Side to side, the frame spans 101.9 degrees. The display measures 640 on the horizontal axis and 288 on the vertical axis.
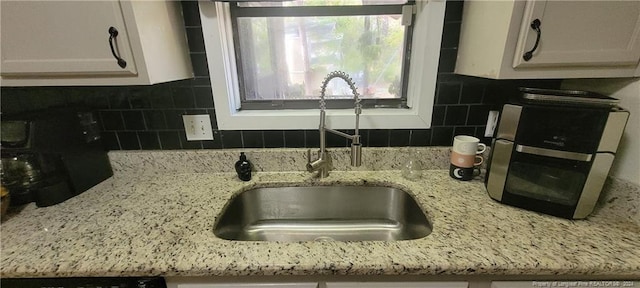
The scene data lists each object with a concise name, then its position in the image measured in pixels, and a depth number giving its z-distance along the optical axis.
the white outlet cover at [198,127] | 1.16
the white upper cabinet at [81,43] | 0.76
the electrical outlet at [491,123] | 1.12
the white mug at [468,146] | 1.04
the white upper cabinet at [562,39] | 0.73
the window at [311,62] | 1.07
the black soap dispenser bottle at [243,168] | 1.12
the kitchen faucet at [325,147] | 1.02
